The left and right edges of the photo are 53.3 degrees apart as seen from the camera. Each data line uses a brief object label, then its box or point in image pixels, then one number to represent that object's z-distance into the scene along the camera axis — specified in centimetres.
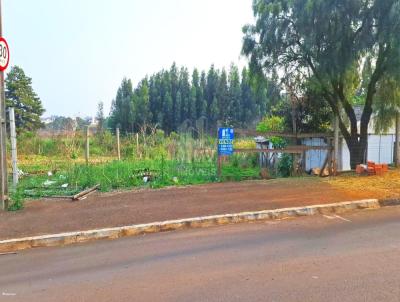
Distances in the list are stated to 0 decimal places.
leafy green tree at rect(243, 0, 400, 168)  1196
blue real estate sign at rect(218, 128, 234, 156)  1207
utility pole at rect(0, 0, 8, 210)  844
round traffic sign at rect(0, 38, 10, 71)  835
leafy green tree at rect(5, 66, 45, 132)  4288
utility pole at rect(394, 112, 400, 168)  1475
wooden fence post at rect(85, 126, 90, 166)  1305
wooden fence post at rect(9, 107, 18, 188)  1064
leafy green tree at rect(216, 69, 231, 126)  6400
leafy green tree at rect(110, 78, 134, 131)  6153
